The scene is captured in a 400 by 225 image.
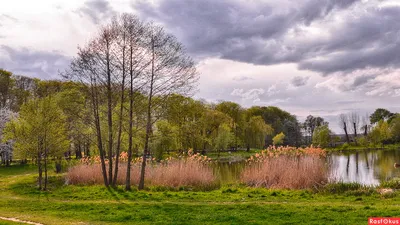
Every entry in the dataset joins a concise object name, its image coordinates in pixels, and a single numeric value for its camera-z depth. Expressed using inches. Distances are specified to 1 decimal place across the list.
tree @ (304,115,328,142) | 3805.6
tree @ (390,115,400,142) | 2770.7
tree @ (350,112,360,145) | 3280.0
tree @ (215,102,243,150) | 2348.7
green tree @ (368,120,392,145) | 2672.2
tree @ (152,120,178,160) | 1357.3
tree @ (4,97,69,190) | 652.7
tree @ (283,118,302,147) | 3154.0
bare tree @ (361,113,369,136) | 3245.1
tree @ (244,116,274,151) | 2299.5
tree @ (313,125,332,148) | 2559.1
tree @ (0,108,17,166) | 1200.8
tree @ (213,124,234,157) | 1823.3
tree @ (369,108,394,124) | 3777.1
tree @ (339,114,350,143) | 3196.4
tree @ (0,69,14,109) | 1394.7
